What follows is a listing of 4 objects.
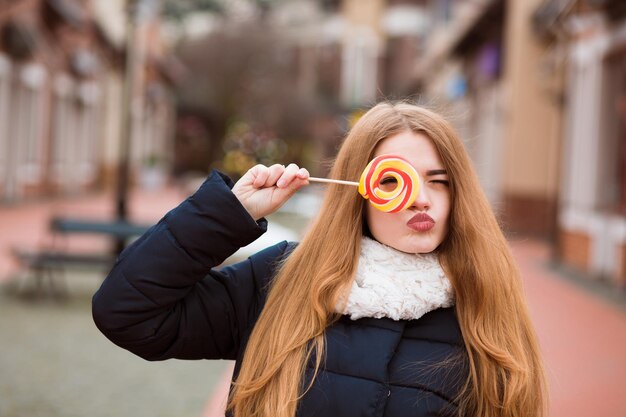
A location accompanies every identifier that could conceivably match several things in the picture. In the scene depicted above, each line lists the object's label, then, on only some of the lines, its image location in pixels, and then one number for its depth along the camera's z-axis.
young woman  1.82
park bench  8.49
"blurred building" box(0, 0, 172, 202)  19.30
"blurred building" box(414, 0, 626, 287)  12.01
